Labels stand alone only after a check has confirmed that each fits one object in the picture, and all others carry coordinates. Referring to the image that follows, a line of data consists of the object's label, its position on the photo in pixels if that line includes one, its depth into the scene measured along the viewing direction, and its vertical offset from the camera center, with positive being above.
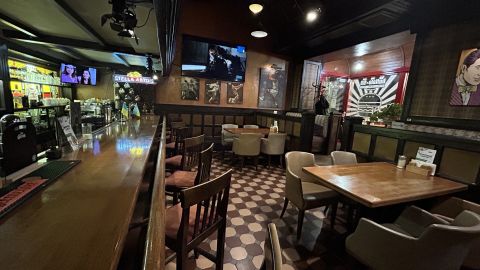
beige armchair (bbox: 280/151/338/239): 2.18 -0.90
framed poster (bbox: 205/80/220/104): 6.14 +0.38
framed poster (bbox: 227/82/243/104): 6.38 +0.42
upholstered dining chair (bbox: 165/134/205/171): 2.32 -0.57
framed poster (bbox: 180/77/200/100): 5.89 +0.43
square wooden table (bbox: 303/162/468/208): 1.67 -0.63
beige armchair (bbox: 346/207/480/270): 1.15 -0.80
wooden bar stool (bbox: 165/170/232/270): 1.16 -0.85
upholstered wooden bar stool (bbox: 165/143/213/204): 1.88 -0.84
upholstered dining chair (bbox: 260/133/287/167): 4.52 -0.78
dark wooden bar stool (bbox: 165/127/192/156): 3.24 -0.72
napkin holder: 2.29 -0.54
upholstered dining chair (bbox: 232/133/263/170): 4.36 -0.80
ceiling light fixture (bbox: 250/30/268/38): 4.85 +1.80
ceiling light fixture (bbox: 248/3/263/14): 3.88 +1.94
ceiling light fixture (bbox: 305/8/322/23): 3.93 +1.91
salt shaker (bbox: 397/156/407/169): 2.53 -0.53
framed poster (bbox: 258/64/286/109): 6.72 +0.74
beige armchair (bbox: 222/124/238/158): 5.36 -0.86
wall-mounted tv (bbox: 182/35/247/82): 5.75 +1.33
